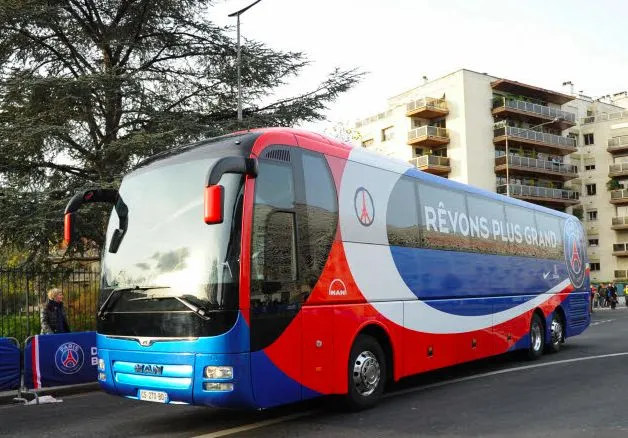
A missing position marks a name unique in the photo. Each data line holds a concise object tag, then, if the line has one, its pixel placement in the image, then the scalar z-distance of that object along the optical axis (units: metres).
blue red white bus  6.22
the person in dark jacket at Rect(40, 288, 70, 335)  11.55
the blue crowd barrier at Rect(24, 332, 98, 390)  10.17
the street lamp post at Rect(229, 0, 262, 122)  17.65
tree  15.01
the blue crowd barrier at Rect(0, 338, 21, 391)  9.97
